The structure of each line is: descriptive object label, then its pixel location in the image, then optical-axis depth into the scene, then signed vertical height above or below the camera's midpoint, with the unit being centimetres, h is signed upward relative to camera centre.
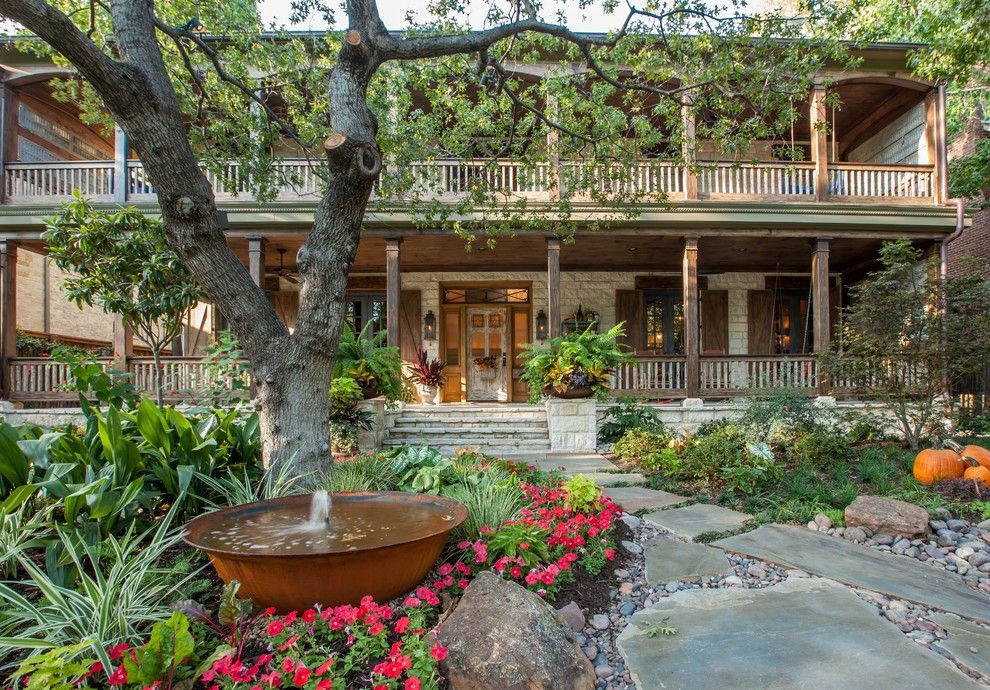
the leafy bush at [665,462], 542 -115
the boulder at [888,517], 353 -112
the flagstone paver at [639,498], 421 -122
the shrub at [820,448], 538 -99
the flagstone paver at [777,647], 184 -114
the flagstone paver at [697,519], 364 -120
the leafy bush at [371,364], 690 -12
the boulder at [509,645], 172 -98
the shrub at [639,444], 622 -108
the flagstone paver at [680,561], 284 -117
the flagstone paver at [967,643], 198 -116
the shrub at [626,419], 718 -92
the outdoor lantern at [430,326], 1062 +56
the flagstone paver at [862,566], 260 -119
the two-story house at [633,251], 845 +184
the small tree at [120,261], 467 +84
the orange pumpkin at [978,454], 482 -95
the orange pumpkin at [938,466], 475 -104
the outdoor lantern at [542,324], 1057 +57
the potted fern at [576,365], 679 -16
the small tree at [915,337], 560 +14
